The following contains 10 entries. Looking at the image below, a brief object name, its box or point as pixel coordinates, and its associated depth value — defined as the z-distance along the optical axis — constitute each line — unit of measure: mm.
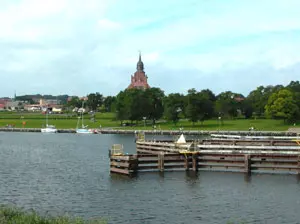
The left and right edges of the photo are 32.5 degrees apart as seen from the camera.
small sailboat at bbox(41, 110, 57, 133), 156200
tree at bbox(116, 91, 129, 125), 165788
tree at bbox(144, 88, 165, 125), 167125
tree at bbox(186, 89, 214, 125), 151125
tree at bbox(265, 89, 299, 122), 145125
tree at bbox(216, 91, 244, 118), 170500
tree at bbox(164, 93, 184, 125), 156750
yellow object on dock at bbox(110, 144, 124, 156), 52012
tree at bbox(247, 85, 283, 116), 186125
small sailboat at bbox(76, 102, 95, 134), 148750
